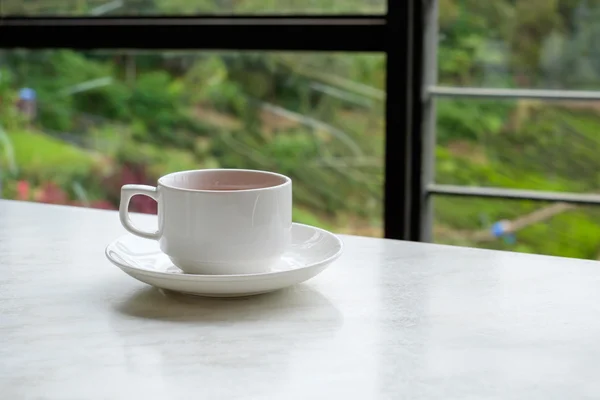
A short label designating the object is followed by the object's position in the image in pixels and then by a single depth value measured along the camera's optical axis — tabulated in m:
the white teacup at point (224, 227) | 0.84
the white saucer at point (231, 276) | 0.82
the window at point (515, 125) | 1.72
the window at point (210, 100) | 1.77
